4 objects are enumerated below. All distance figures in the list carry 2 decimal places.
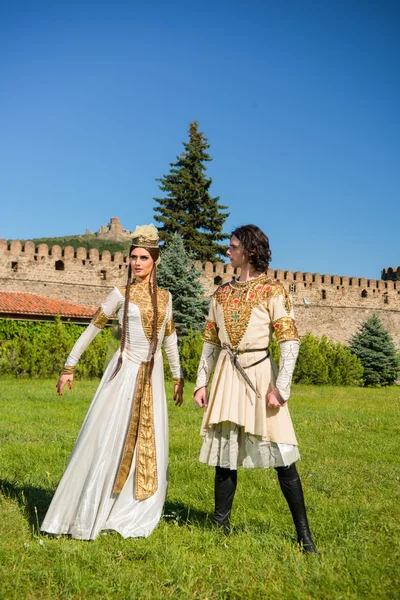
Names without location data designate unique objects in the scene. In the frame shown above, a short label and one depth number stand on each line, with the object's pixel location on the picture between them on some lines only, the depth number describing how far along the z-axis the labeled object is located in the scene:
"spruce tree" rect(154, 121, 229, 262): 29.53
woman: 3.58
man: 3.40
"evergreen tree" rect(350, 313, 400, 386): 21.05
